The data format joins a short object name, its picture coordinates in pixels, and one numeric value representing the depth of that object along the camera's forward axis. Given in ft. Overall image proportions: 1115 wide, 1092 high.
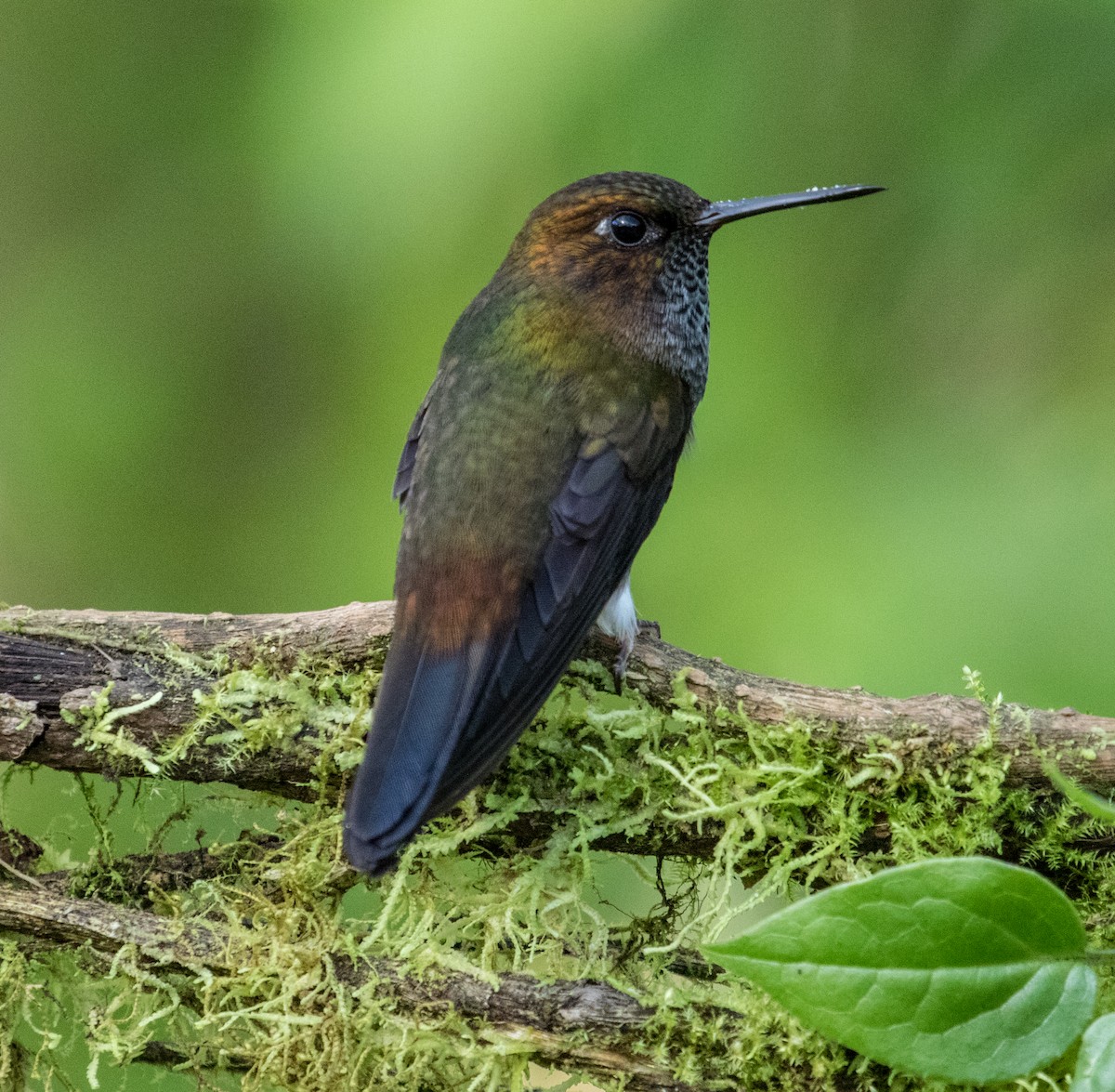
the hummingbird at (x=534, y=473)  9.15
